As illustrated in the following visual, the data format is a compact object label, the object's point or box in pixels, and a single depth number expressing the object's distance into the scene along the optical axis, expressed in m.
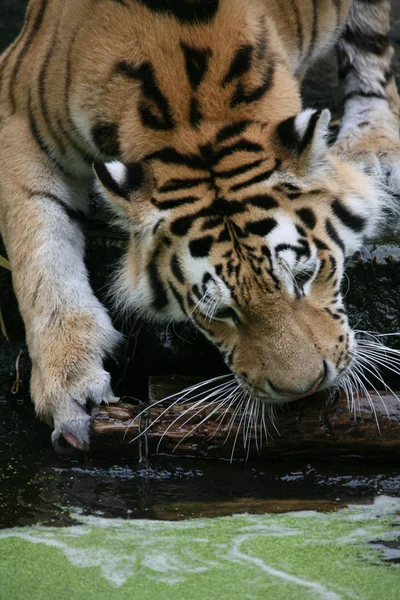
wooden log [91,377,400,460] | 7.44
